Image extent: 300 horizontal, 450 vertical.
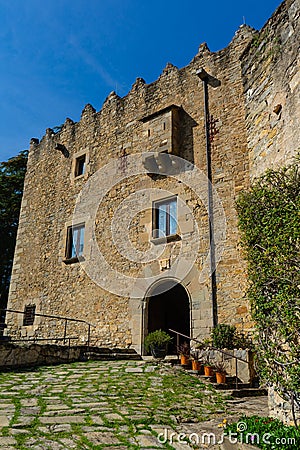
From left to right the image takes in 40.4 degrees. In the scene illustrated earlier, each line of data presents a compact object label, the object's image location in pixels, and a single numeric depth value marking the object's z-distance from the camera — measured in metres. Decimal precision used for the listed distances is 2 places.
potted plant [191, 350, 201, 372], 8.01
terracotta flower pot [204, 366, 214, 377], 7.67
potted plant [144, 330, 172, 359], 9.55
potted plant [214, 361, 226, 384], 7.35
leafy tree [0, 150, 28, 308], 20.80
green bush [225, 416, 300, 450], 3.89
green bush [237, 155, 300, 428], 5.04
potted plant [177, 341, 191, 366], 8.34
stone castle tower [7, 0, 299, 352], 8.26
